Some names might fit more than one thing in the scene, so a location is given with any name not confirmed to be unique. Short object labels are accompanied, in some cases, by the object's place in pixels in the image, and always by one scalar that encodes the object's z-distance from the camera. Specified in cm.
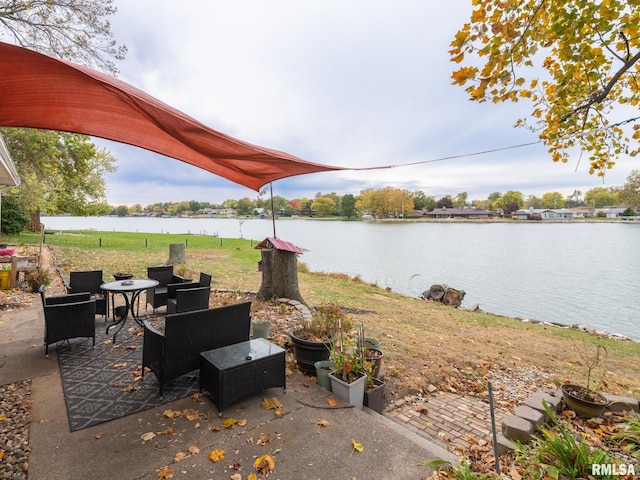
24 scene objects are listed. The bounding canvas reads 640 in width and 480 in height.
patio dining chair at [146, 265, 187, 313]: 520
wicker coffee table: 253
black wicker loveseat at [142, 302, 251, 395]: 272
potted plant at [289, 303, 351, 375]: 325
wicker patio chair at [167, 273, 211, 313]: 517
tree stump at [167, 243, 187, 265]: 1080
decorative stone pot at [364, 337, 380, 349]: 343
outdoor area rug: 251
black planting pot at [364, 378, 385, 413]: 274
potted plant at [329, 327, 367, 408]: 267
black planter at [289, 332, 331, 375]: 323
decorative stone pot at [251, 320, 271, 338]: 404
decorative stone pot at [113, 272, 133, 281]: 545
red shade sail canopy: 203
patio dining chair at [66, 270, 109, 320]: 496
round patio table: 415
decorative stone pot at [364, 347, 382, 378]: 305
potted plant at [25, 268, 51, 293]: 643
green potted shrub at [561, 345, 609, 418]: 274
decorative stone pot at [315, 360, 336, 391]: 297
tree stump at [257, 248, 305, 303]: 612
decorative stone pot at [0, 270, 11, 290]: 646
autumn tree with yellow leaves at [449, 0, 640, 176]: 292
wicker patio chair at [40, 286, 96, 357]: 349
